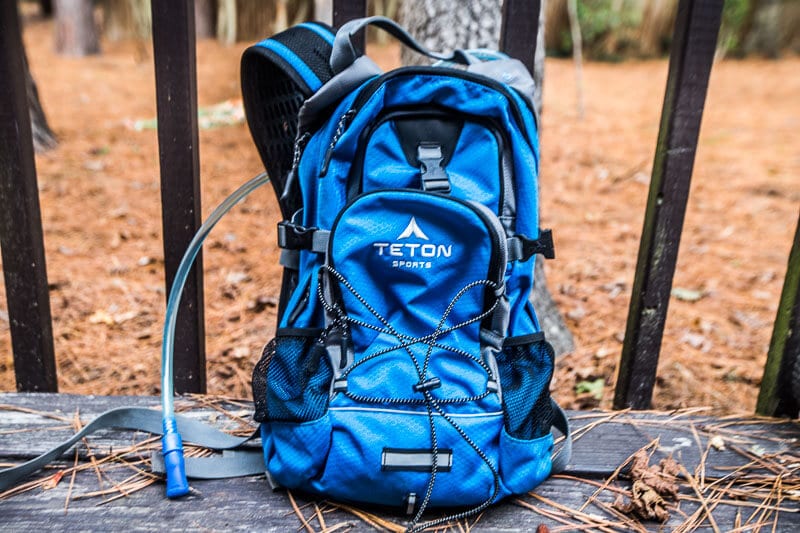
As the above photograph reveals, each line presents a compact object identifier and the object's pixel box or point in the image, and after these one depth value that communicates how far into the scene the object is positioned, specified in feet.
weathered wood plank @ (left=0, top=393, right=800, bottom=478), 4.00
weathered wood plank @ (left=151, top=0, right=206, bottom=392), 4.07
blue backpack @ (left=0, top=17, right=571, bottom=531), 3.31
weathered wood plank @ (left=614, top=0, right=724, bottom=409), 4.14
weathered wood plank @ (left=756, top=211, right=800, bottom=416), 4.44
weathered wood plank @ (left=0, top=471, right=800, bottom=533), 3.30
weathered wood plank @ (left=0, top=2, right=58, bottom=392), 4.11
